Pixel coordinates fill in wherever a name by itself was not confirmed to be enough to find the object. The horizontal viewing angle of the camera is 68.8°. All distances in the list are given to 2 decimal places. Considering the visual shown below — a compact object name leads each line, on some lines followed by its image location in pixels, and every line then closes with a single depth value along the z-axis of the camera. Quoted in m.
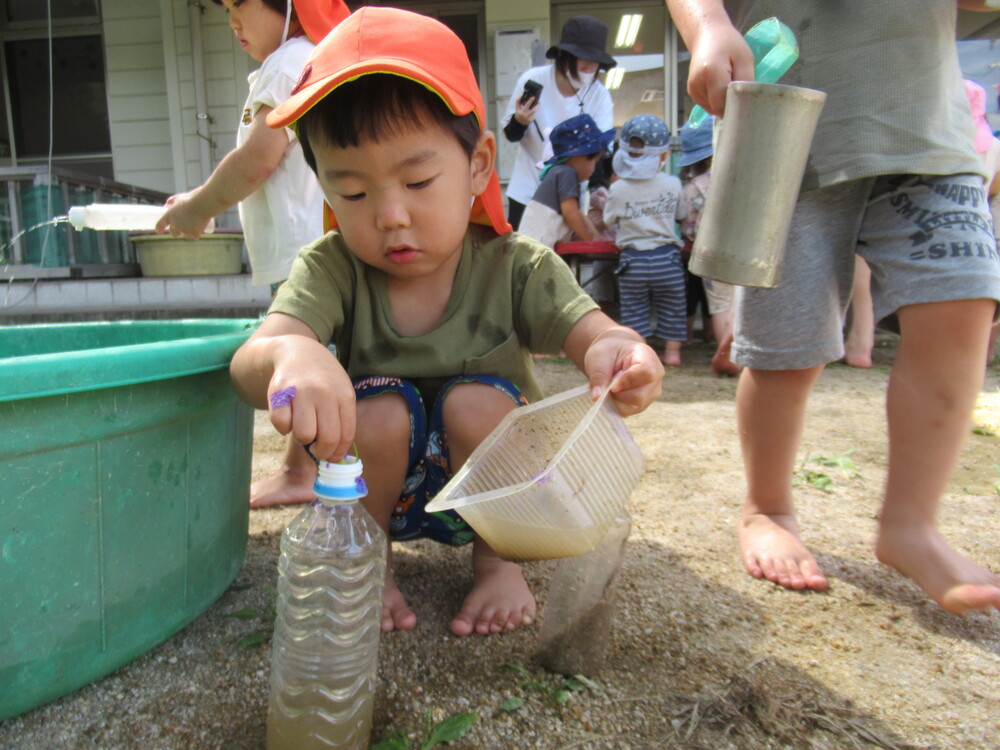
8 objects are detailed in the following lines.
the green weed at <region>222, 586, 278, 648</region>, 1.26
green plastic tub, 0.99
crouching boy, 1.21
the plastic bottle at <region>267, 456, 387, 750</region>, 1.00
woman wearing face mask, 4.83
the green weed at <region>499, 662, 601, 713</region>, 1.09
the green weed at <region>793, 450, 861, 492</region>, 2.09
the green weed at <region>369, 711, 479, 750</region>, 1.00
